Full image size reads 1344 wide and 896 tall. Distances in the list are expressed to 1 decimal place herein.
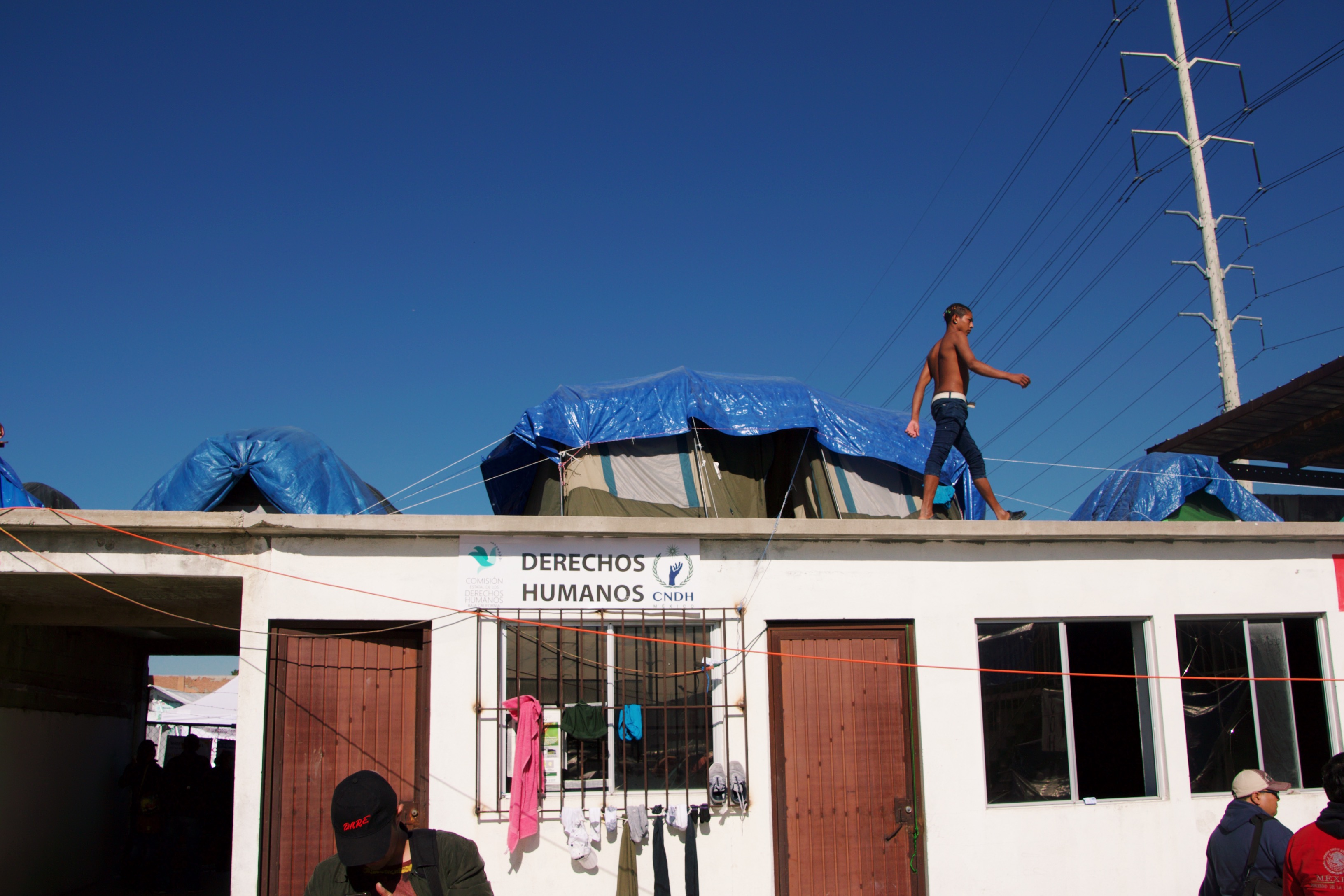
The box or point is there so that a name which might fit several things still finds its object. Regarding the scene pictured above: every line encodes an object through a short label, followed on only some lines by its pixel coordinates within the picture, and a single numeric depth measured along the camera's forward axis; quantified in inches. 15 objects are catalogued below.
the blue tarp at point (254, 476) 408.8
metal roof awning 377.1
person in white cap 214.7
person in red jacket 163.6
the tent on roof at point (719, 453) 412.2
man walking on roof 371.9
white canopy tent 739.4
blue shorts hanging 315.9
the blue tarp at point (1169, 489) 479.8
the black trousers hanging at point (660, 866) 305.9
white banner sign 318.3
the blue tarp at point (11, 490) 339.6
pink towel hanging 298.2
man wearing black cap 128.3
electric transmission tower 645.3
